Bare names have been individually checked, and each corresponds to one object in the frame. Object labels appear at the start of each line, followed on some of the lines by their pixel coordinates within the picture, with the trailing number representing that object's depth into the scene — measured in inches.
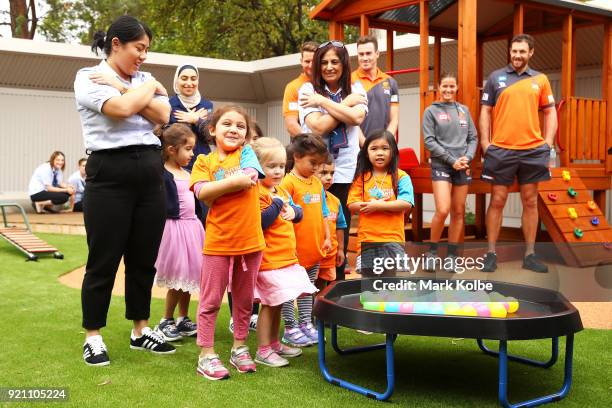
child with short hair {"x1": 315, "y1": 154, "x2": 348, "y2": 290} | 183.3
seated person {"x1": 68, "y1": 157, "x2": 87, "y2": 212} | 569.9
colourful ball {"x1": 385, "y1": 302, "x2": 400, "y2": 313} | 131.8
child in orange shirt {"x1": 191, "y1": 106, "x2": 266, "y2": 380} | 146.8
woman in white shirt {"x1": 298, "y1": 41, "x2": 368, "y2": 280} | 186.9
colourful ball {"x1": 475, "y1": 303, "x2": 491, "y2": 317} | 128.0
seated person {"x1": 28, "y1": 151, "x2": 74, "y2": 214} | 545.0
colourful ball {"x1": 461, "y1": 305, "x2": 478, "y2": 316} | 127.9
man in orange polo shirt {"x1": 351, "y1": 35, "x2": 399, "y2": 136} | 243.8
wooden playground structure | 311.4
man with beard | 276.1
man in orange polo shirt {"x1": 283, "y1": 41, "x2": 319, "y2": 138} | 213.0
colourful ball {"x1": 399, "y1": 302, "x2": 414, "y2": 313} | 130.7
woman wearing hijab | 192.7
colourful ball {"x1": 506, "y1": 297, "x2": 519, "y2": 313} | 134.6
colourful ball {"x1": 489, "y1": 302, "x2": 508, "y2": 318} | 128.8
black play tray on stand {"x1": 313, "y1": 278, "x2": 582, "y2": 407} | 124.3
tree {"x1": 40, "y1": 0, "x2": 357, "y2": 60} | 851.4
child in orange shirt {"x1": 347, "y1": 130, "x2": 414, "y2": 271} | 186.1
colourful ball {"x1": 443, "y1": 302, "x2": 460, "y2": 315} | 128.2
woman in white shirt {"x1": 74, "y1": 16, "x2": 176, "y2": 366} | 151.0
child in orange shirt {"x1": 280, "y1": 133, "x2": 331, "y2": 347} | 170.2
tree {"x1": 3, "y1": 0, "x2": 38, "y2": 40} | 1019.5
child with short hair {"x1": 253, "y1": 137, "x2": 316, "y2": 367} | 156.6
